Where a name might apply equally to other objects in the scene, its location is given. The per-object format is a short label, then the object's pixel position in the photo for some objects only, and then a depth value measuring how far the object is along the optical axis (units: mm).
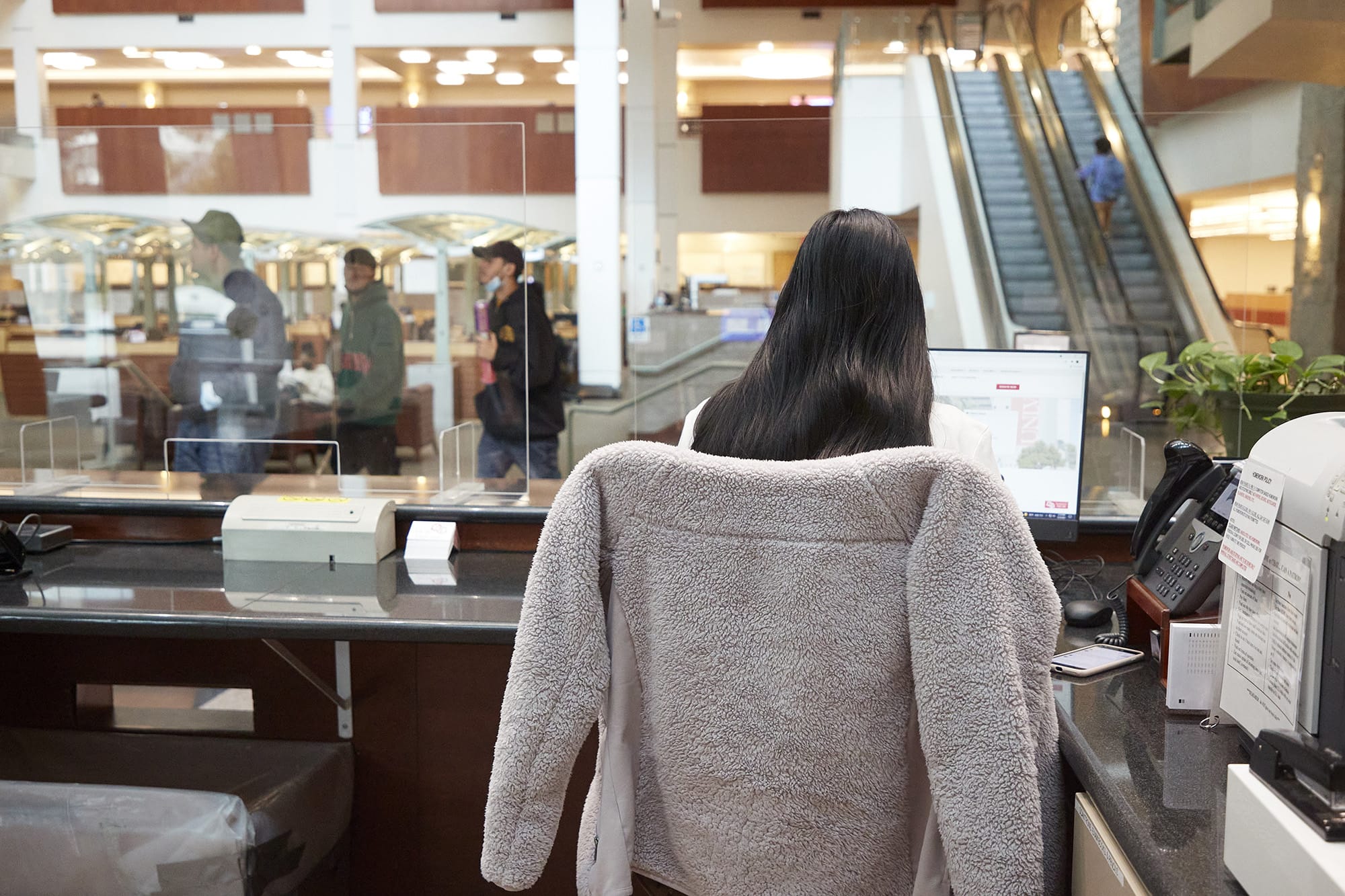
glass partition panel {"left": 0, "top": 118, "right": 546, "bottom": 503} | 3506
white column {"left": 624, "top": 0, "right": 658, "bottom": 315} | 5633
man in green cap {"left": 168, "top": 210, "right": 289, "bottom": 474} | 3719
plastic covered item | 2053
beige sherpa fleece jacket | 1113
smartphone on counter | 1703
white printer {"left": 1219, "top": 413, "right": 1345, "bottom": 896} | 962
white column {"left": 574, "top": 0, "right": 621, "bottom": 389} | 9500
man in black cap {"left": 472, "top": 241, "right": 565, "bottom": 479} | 3342
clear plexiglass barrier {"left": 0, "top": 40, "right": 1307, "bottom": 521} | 3145
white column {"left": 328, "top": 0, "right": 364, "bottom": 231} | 10906
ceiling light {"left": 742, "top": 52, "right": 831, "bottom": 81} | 12695
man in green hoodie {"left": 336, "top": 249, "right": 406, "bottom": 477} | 3723
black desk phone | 1617
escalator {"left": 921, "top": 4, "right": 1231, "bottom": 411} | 5172
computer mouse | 1975
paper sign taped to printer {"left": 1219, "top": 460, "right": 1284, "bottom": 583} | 1304
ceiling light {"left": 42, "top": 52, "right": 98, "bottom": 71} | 11969
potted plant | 2439
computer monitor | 2217
